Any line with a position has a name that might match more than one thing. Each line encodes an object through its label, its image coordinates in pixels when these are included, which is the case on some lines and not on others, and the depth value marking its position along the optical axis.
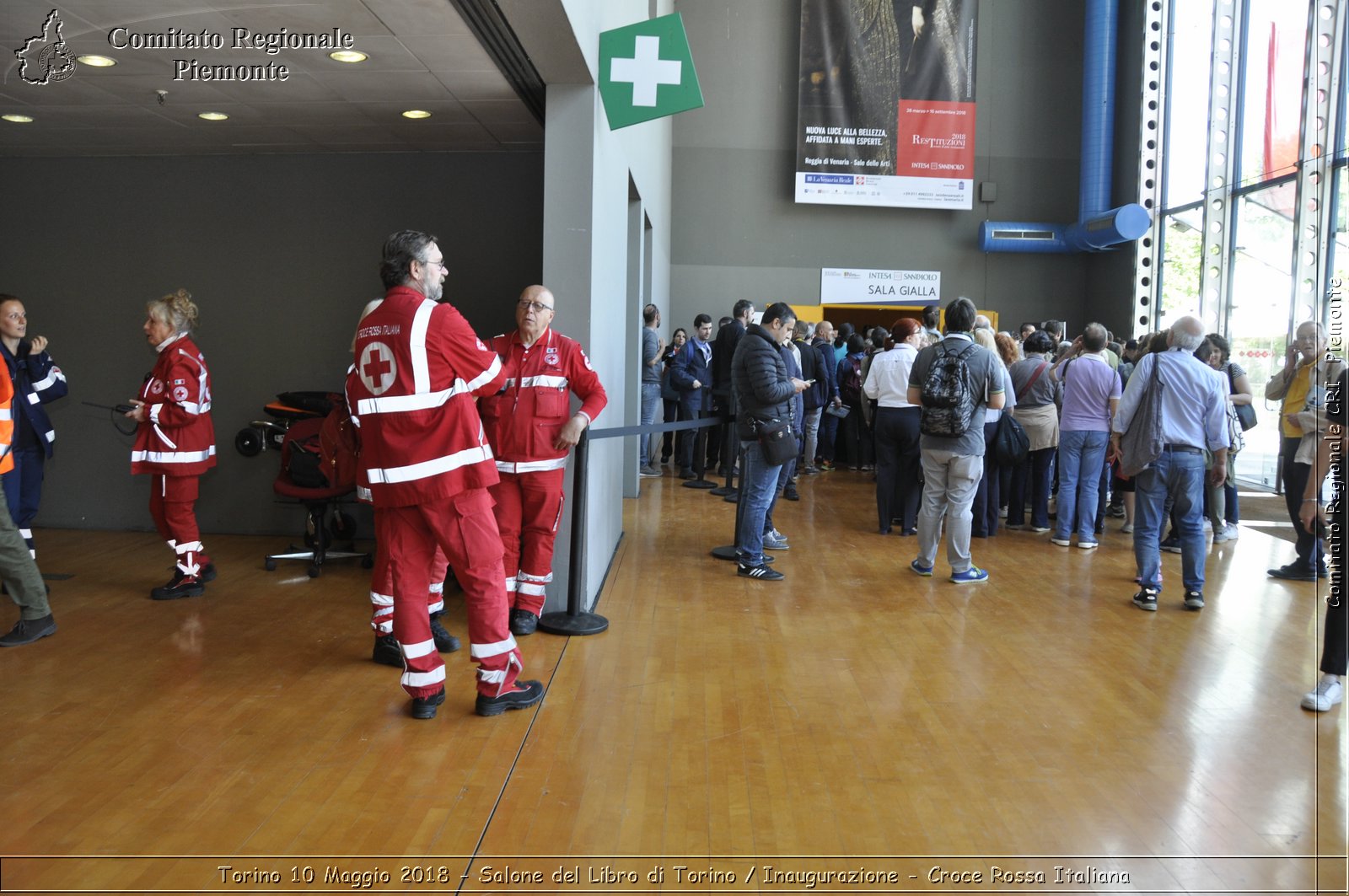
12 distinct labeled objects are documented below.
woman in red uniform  4.93
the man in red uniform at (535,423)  4.17
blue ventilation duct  12.29
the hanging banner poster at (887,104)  12.82
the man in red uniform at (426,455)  3.20
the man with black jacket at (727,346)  7.74
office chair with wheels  5.54
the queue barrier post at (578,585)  4.46
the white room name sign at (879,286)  13.23
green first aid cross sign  4.53
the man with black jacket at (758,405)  5.55
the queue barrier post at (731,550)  6.02
